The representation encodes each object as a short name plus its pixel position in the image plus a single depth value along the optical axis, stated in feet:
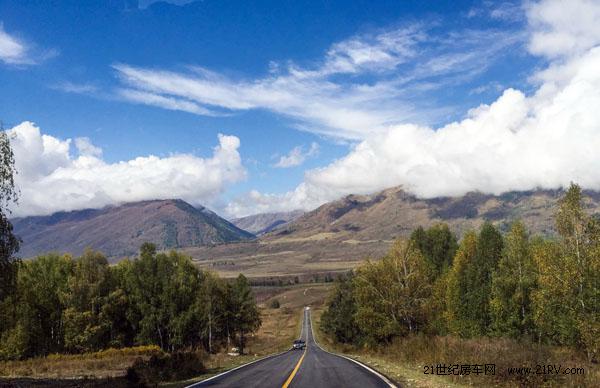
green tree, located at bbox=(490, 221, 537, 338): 179.42
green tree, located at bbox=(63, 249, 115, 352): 208.23
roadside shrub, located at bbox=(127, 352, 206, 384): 71.67
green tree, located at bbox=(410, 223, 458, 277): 296.10
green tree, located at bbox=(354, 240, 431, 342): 163.22
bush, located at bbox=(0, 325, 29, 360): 181.57
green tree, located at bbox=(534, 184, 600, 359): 127.85
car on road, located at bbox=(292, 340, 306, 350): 247.35
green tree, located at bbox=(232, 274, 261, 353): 293.43
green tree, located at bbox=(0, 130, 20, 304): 83.30
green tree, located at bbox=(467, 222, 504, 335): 210.59
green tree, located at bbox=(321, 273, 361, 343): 258.78
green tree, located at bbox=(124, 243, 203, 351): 231.91
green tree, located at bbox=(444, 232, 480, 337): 219.51
